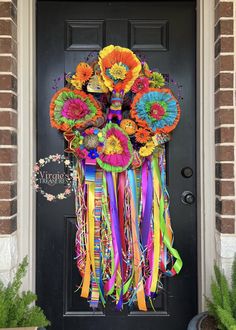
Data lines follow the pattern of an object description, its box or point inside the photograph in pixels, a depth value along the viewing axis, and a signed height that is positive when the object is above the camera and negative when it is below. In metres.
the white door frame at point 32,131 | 2.17 +0.20
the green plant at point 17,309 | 1.77 -0.65
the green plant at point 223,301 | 1.72 -0.63
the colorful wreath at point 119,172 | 2.16 -0.02
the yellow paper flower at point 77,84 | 2.20 +0.47
